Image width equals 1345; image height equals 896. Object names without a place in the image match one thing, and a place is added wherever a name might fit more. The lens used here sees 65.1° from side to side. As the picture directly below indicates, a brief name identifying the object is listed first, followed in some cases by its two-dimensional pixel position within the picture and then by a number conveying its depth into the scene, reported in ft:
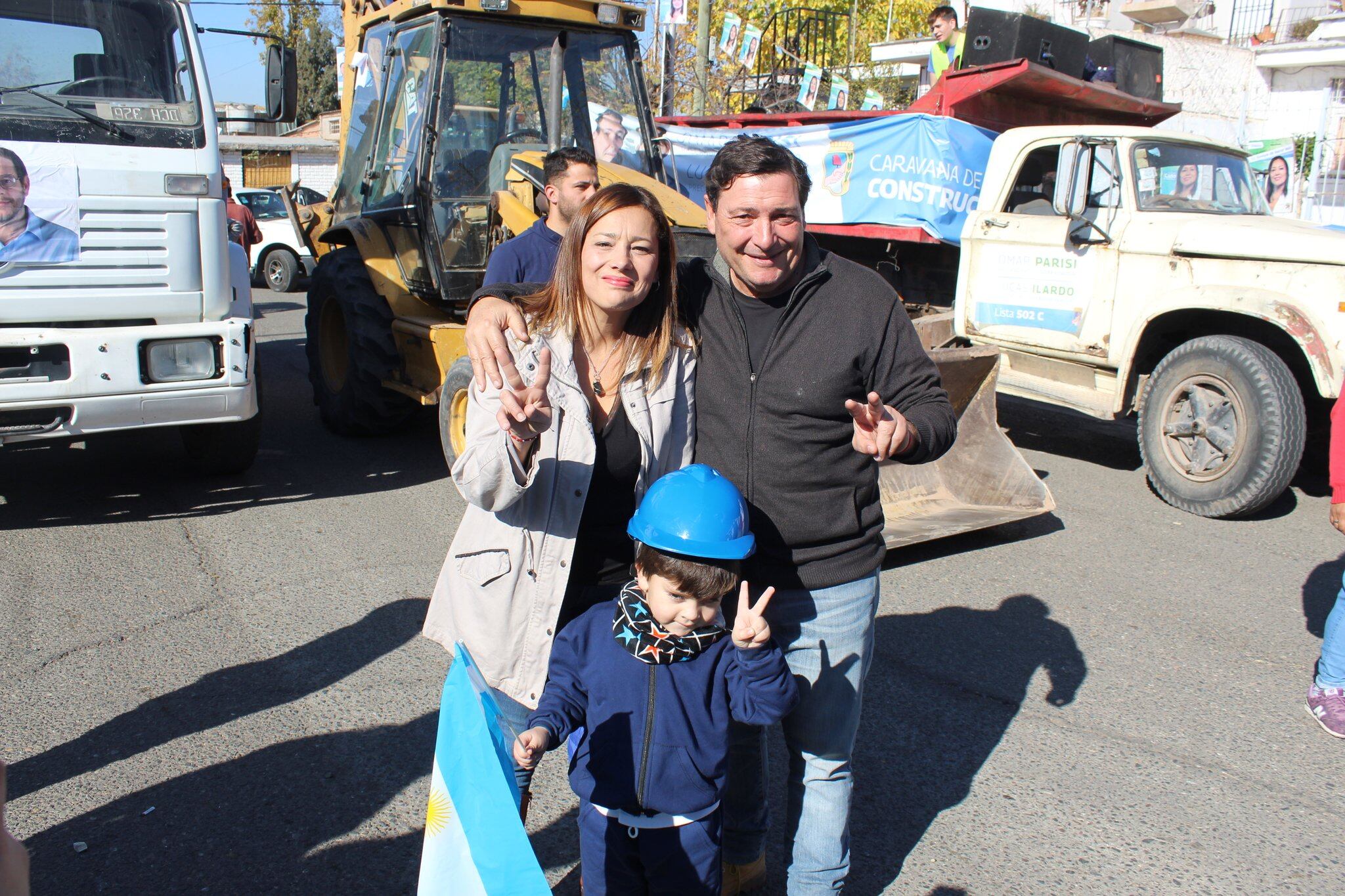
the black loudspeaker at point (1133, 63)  31.83
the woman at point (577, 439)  7.27
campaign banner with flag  29.07
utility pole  52.34
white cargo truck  15.42
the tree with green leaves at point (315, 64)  148.25
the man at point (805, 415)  7.41
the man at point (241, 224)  36.09
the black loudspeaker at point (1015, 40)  29.81
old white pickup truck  19.62
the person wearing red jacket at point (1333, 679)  12.12
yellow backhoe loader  19.29
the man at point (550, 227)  14.66
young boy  6.86
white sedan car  54.54
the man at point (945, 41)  32.94
